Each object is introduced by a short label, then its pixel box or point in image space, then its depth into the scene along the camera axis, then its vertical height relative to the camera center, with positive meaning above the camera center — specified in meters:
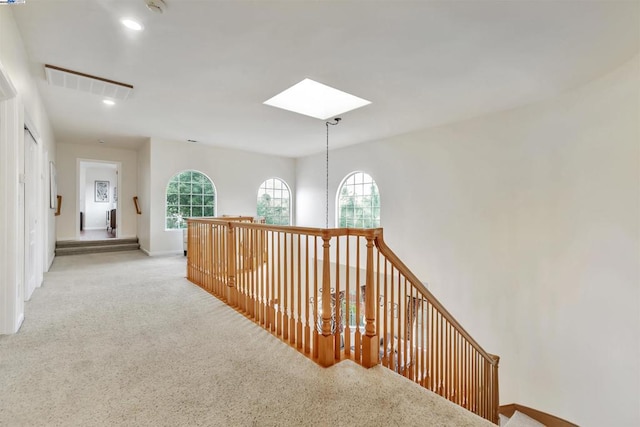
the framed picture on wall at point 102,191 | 10.33 +0.78
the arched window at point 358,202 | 6.27 +0.23
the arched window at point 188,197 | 6.41 +0.34
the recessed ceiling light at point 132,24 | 2.18 +1.50
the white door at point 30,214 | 3.00 -0.03
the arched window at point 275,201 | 7.88 +0.30
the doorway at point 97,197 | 9.95 +0.55
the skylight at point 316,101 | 3.93 +1.66
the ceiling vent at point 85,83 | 3.00 +1.49
